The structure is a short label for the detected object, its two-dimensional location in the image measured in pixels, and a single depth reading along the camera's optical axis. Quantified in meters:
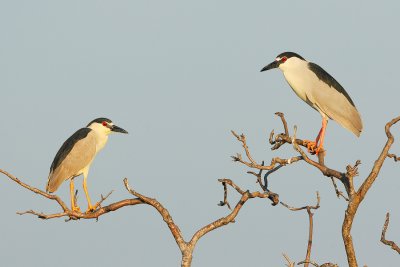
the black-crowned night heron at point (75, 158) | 22.03
